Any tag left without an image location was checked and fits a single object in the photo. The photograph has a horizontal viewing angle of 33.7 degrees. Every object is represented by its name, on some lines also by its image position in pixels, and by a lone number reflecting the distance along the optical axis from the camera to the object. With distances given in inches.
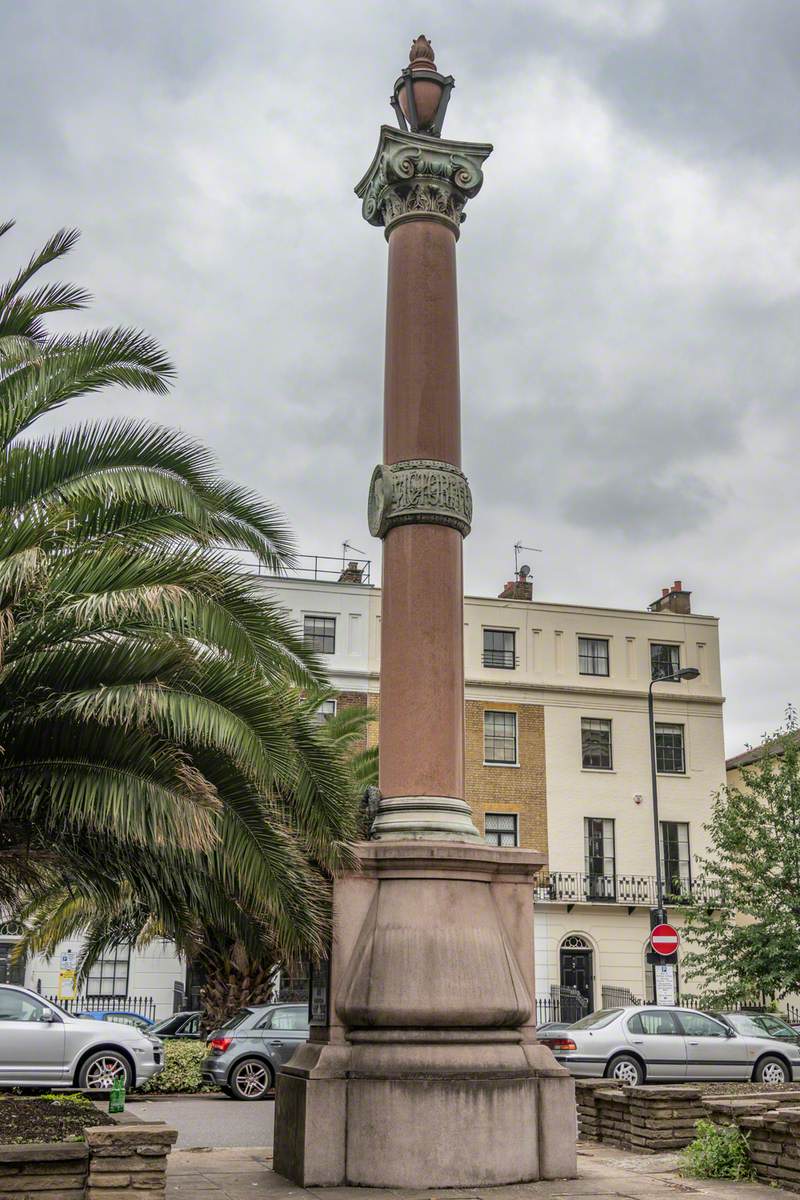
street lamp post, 1242.0
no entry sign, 961.5
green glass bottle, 442.9
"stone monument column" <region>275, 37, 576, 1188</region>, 395.2
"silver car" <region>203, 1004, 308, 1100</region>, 796.6
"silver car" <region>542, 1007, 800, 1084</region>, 770.2
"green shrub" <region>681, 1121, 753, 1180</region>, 416.2
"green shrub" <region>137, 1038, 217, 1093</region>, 855.1
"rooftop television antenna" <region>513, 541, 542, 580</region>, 1733.5
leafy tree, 992.2
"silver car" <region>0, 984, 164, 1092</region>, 708.0
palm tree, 360.2
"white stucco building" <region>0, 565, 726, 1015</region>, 1545.3
